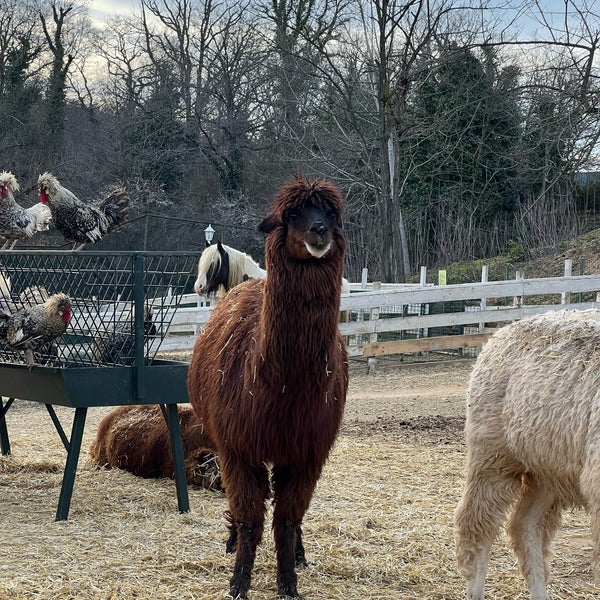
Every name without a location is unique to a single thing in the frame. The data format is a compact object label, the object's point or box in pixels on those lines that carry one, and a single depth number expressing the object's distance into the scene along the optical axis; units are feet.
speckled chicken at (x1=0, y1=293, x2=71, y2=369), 18.16
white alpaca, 11.76
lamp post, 46.70
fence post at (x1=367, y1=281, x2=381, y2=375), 46.24
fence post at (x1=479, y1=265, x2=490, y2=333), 49.55
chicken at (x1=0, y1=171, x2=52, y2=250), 21.39
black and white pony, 32.53
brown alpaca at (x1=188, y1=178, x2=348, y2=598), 12.80
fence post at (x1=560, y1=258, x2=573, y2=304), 51.62
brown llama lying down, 20.64
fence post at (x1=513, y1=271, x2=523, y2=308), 49.78
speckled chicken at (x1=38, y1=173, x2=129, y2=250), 20.22
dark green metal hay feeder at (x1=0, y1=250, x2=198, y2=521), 17.54
